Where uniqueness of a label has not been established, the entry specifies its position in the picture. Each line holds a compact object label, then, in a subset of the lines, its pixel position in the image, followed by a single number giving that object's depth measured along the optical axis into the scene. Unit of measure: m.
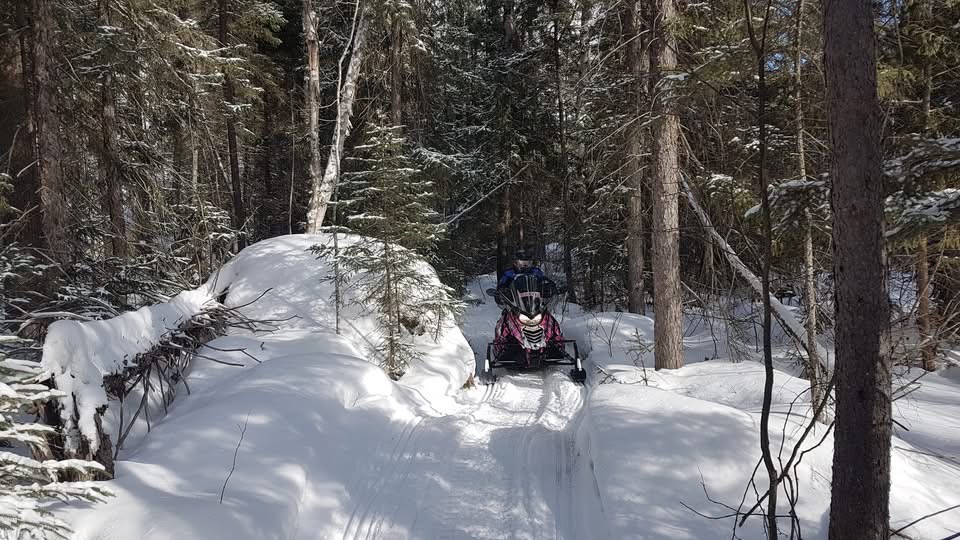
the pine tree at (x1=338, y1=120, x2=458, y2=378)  7.58
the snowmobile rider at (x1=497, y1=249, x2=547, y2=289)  10.06
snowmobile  8.71
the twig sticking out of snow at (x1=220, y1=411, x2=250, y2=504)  3.61
